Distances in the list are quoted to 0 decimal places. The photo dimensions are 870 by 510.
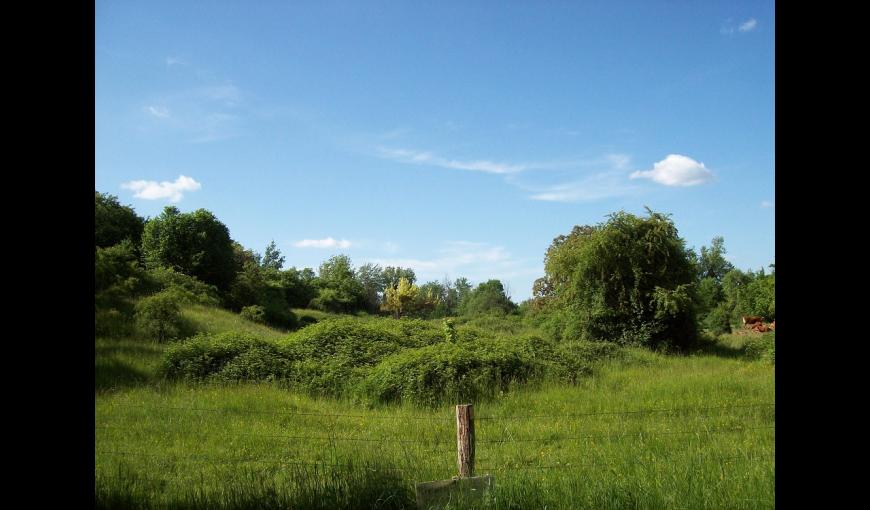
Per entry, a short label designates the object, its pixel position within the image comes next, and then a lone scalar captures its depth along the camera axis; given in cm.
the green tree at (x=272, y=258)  6469
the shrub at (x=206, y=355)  1373
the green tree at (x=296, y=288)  4053
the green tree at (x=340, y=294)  4131
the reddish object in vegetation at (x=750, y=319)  3341
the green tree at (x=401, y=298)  4728
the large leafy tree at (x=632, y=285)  2198
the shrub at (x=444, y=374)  1221
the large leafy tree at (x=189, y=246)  3105
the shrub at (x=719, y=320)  3055
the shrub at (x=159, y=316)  1797
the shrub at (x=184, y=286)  2405
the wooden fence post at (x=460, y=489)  506
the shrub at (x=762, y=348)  1734
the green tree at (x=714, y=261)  5941
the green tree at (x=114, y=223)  3107
